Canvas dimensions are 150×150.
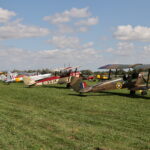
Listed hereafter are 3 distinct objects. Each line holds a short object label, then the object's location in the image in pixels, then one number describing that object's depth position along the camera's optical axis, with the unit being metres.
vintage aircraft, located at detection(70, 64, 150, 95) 15.80
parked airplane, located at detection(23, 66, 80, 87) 24.73
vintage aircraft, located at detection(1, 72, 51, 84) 27.24
